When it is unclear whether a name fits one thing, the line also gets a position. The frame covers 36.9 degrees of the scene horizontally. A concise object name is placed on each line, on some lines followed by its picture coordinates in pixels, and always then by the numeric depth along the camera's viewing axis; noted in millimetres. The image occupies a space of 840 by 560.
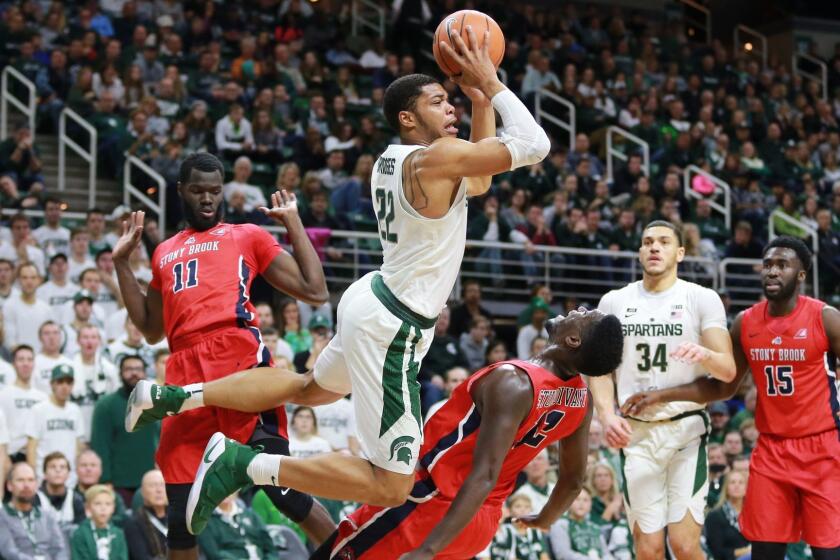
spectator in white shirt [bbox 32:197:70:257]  13461
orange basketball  6225
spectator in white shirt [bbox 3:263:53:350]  12078
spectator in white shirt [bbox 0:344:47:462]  11039
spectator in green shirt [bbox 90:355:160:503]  11125
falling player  5707
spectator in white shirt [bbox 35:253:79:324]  12508
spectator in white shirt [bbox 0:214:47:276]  12773
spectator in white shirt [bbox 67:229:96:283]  12945
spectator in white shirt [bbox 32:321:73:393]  11492
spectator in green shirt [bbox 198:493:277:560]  10703
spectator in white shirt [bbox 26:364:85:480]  11039
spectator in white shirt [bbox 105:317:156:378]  11883
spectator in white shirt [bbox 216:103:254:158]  16328
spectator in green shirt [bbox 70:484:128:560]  10242
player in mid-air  5957
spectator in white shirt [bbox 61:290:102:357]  12055
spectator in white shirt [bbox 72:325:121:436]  11602
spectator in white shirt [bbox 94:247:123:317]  12852
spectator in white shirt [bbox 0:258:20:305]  12203
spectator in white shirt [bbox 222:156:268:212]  14922
